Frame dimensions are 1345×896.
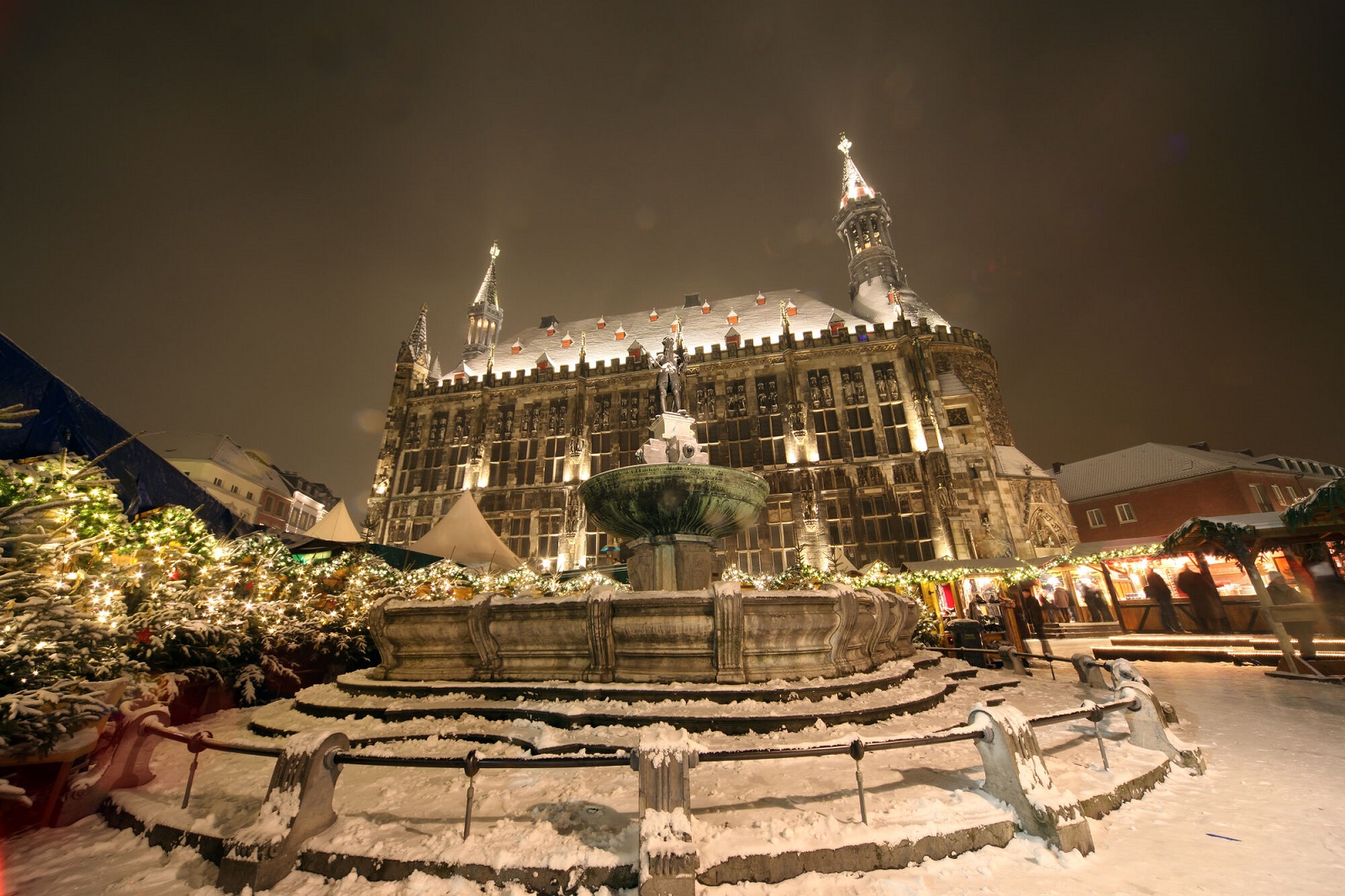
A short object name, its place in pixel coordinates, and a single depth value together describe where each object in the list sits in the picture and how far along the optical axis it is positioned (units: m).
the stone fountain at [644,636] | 5.70
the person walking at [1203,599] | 14.84
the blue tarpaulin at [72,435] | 7.64
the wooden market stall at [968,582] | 18.63
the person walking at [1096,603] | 19.41
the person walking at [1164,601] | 15.40
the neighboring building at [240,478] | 39.84
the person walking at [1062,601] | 18.77
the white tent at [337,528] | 16.91
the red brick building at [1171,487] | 28.80
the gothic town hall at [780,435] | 24.62
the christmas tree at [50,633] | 3.34
